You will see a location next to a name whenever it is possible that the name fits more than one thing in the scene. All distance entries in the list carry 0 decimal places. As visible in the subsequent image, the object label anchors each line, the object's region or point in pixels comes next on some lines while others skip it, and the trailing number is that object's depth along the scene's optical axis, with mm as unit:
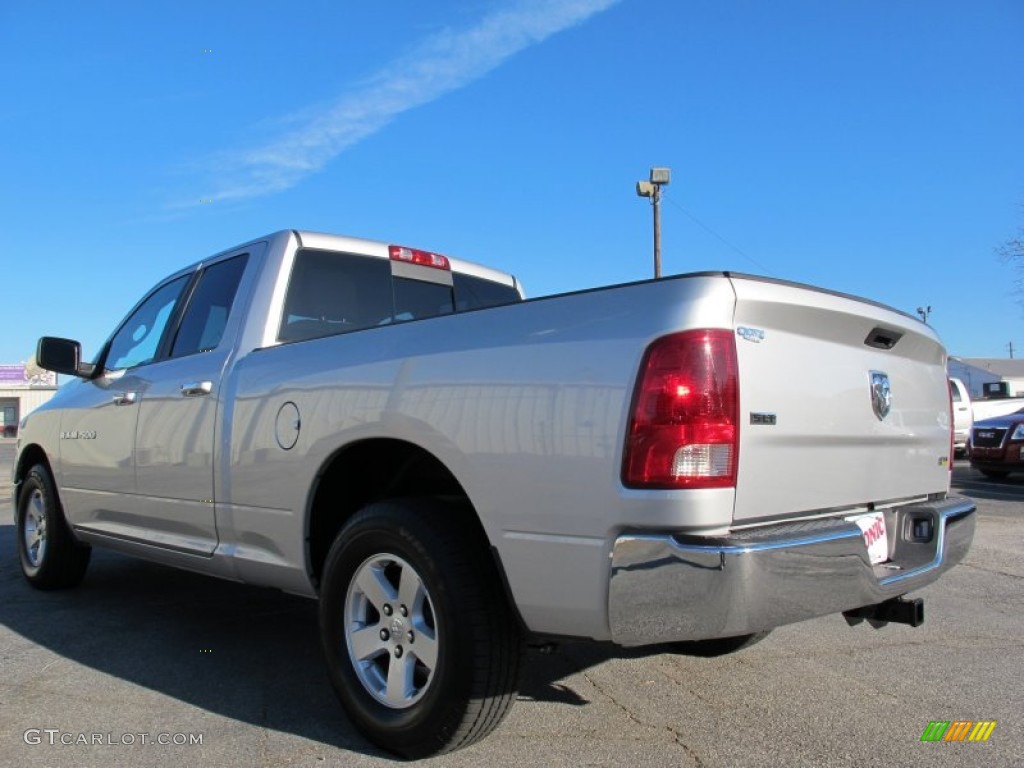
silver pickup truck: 2240
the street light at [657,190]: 17656
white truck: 16922
